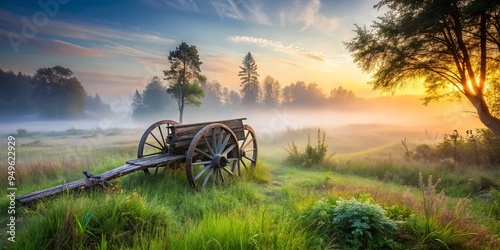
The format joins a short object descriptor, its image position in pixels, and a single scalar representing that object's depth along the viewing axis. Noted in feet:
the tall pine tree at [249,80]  117.50
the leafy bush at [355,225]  10.29
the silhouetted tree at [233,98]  180.00
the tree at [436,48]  29.84
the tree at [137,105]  168.33
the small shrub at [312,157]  35.60
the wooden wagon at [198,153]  16.08
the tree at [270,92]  159.22
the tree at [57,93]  91.45
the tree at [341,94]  183.21
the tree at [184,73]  68.23
